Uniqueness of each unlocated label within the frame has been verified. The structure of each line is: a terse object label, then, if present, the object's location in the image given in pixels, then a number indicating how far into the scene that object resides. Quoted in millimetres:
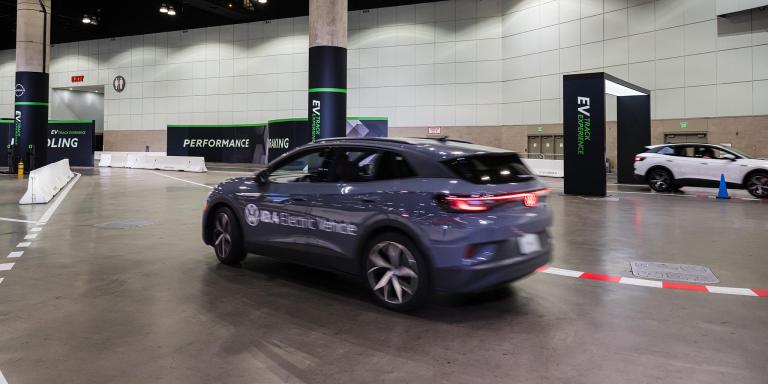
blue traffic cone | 14789
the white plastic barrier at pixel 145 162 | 33844
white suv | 14797
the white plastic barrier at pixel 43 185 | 13258
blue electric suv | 4309
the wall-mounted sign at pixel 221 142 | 36888
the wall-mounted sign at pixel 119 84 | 44594
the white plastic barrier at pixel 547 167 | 25955
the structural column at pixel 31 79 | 24719
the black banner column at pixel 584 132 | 14914
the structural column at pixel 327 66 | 16484
